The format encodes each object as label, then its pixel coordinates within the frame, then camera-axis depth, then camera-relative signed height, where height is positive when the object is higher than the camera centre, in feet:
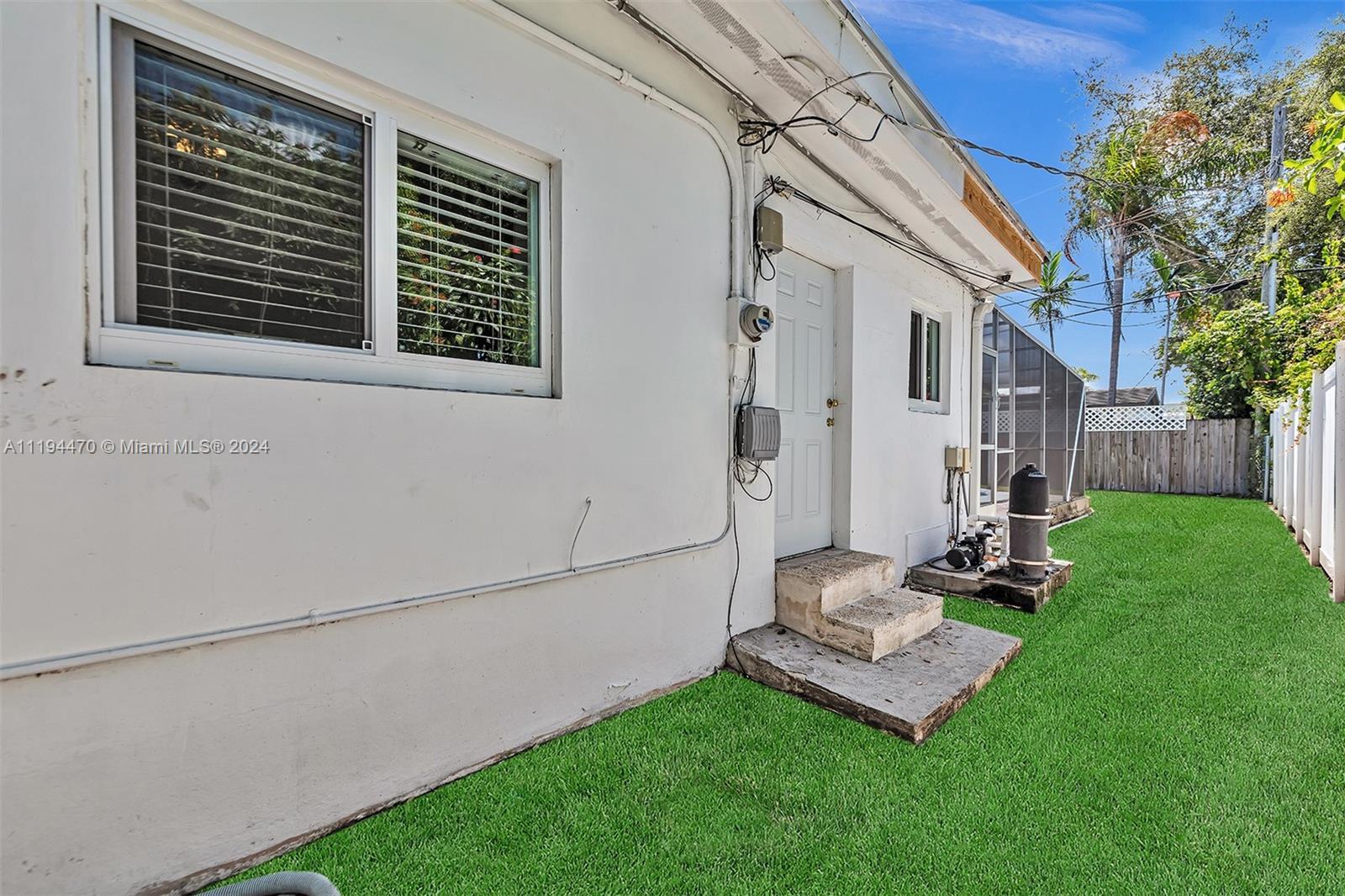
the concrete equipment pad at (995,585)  14.14 -4.03
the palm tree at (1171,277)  49.14 +15.30
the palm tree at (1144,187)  45.39 +22.19
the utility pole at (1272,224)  34.63 +15.14
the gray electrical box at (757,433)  10.66 +0.15
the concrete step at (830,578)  11.14 -2.98
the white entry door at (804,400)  12.91 +1.01
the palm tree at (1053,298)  49.85 +13.93
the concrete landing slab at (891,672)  8.59 -4.22
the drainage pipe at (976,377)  21.30 +2.53
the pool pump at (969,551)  16.51 -3.43
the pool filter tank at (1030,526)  14.94 -2.37
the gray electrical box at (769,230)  11.18 +4.35
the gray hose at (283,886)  4.41 -3.74
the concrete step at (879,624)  10.35 -3.66
